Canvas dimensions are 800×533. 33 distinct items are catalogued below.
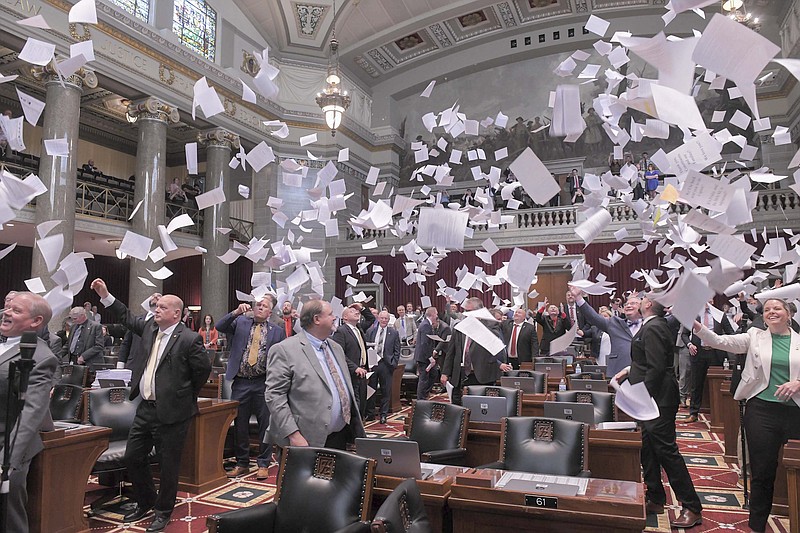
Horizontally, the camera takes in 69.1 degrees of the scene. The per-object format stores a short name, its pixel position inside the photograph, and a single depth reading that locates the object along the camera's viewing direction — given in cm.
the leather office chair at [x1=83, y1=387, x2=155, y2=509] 427
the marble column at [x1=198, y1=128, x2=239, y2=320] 1388
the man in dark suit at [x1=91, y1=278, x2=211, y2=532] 371
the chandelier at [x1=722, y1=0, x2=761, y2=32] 675
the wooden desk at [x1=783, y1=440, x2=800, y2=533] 283
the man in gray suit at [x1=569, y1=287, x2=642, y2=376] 543
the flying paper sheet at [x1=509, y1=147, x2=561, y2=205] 269
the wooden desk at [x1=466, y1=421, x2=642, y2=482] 350
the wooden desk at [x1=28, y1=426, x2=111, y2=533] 327
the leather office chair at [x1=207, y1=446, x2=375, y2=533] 222
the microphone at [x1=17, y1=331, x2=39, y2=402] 208
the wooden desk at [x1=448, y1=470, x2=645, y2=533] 207
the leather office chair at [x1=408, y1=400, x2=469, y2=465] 357
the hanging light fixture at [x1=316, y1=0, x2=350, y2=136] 1048
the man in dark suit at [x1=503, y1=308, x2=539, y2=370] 866
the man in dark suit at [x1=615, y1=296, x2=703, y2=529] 362
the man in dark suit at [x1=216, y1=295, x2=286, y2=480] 502
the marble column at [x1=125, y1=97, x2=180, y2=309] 1204
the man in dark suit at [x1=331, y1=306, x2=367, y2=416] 599
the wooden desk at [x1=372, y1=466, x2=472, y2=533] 235
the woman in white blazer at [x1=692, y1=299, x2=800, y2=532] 314
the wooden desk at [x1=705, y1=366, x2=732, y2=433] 628
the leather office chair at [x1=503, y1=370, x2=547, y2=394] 538
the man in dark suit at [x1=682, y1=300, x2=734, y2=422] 712
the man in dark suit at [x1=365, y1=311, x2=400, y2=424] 755
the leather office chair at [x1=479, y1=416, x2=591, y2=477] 303
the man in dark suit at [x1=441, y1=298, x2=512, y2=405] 593
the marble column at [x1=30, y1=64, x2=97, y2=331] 992
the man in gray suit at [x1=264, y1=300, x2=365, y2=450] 298
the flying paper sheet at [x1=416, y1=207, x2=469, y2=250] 319
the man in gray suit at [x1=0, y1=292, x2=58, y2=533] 262
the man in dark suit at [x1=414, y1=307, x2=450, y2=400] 804
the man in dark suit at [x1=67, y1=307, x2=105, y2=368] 838
